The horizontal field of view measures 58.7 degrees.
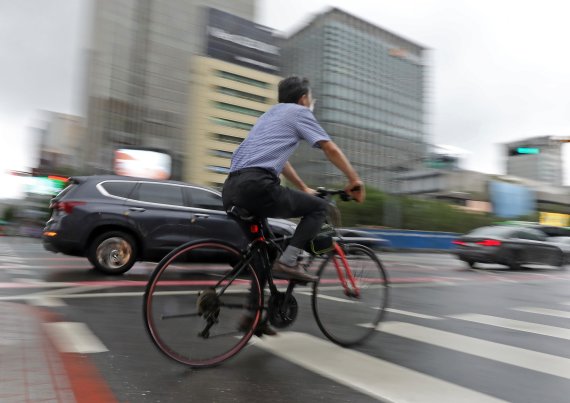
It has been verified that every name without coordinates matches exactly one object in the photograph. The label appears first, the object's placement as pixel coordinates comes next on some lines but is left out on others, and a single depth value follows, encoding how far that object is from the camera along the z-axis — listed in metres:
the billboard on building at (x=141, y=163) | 41.12
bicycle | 3.17
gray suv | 7.87
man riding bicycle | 3.35
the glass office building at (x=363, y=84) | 103.88
